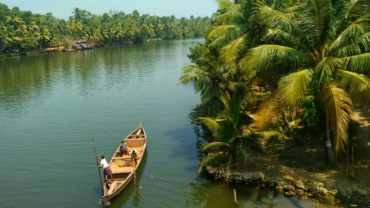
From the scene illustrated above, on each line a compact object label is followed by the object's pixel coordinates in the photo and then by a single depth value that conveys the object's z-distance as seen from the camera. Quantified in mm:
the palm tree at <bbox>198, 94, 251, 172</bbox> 14234
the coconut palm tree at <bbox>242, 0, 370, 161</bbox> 11227
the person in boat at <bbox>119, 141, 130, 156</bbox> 17494
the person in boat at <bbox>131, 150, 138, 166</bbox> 16891
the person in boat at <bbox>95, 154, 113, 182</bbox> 14720
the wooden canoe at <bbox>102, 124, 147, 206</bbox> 13923
